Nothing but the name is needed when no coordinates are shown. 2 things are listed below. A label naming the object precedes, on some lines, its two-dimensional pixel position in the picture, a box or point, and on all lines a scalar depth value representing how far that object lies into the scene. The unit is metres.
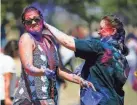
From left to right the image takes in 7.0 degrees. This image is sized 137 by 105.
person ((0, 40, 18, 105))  13.58
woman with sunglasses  10.20
